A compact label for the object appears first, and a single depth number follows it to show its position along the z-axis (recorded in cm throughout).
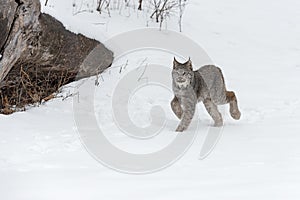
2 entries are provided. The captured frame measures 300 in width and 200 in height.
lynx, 1048
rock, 1164
